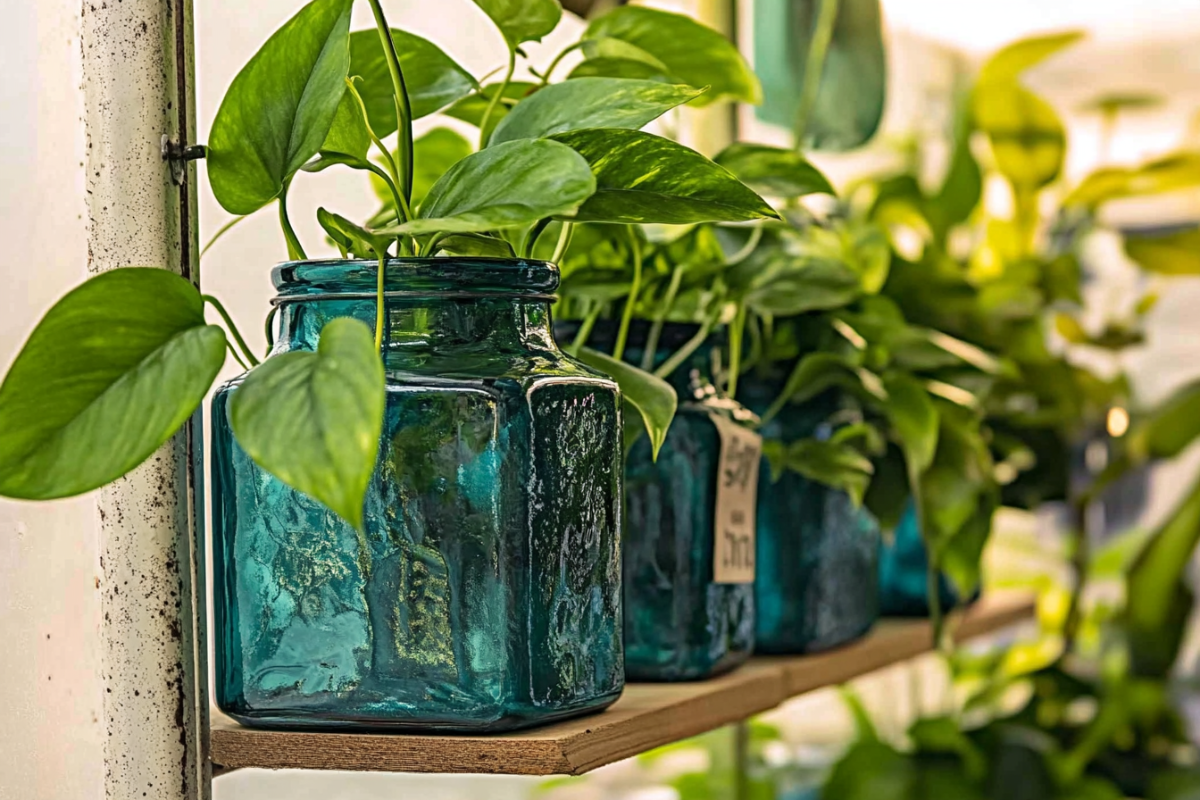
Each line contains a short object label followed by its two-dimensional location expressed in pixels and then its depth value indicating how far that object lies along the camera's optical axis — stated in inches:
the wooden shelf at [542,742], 40.0
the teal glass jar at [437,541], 40.1
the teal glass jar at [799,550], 51.4
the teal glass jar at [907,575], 62.6
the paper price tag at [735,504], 47.2
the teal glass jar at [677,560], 46.3
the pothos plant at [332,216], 36.8
